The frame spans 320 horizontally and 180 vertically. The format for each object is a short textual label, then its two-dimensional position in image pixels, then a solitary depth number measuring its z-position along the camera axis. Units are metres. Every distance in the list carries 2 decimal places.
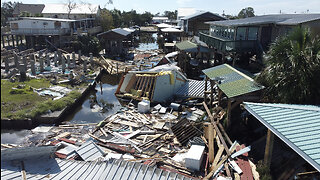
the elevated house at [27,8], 66.88
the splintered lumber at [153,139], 13.79
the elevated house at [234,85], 12.51
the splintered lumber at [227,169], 9.96
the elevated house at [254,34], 20.75
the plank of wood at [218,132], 11.77
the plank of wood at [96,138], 14.20
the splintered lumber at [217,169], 10.10
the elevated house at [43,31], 41.38
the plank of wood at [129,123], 16.42
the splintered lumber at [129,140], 13.48
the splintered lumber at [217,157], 10.98
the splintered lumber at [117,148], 13.01
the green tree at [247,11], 101.22
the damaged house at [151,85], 20.91
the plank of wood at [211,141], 11.61
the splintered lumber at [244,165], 9.82
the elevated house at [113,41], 41.12
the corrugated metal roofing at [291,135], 6.82
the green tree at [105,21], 59.00
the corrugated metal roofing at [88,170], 6.15
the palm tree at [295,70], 10.60
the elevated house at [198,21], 41.31
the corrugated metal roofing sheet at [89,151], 12.01
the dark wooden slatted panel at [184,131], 13.89
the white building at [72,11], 58.28
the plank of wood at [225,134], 12.66
